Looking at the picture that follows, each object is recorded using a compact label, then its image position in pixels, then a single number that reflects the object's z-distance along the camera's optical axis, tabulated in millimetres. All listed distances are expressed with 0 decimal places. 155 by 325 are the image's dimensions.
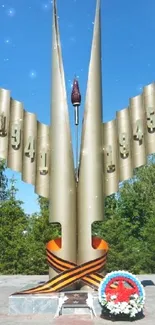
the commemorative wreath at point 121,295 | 8633
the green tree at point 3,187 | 36438
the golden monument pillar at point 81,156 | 10383
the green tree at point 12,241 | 24484
